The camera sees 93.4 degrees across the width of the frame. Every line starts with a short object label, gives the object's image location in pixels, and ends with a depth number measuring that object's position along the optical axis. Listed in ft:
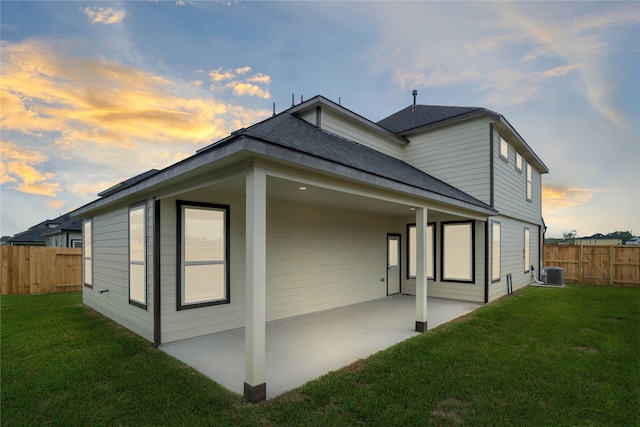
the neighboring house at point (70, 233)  55.26
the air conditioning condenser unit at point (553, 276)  40.32
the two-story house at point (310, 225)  13.14
